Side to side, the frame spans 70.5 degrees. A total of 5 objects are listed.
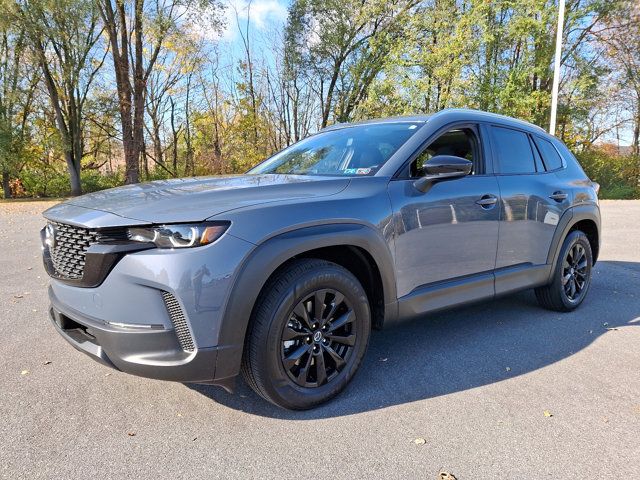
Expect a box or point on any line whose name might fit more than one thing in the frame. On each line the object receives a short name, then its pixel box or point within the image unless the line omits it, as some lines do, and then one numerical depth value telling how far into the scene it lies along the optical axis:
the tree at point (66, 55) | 18.48
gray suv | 2.13
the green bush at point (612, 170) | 23.53
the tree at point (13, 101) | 20.77
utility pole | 15.79
